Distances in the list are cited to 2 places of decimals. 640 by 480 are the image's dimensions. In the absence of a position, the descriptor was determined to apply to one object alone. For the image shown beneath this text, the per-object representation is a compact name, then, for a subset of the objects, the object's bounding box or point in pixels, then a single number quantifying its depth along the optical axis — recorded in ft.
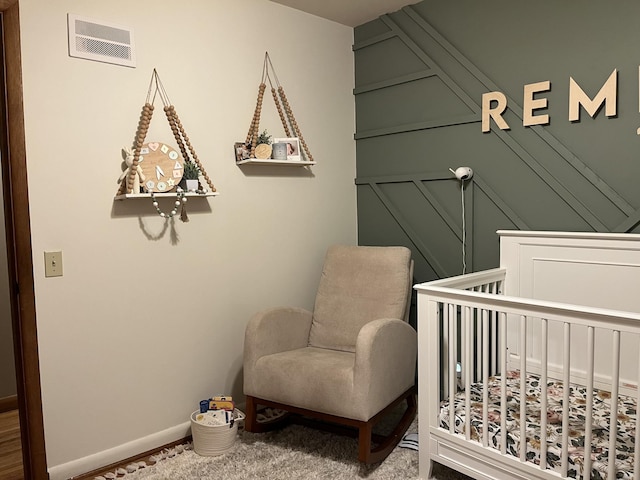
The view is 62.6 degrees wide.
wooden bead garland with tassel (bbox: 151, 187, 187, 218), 7.99
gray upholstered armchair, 7.42
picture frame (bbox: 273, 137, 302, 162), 9.59
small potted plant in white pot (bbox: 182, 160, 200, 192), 8.27
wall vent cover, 7.36
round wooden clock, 7.82
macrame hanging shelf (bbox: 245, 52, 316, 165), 9.30
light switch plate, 7.22
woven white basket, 8.05
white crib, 5.68
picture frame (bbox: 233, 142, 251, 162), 9.20
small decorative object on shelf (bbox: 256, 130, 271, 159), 9.24
